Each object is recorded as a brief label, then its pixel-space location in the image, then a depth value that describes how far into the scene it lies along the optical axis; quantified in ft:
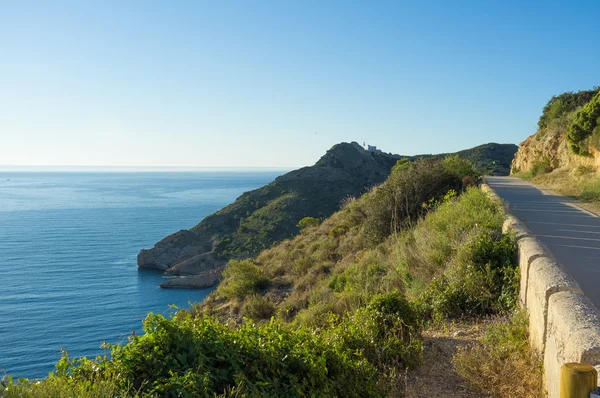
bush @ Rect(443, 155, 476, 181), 56.13
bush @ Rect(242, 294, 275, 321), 54.24
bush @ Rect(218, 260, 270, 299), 69.94
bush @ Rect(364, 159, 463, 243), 50.39
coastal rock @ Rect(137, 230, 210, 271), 179.01
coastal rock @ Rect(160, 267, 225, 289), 149.18
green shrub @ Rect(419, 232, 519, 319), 20.85
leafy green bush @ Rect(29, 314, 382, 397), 11.10
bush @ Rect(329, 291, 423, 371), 16.20
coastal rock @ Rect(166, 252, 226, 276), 166.20
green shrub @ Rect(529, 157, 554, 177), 91.78
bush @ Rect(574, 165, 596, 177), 68.51
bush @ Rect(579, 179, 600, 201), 52.39
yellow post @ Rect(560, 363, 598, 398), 8.48
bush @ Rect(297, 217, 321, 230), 129.24
